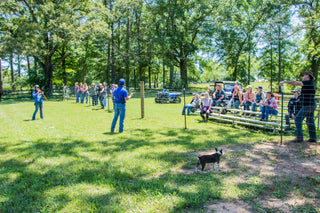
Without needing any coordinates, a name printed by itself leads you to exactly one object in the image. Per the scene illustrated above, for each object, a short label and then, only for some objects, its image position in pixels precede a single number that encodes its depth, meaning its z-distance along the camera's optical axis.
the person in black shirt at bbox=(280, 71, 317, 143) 6.01
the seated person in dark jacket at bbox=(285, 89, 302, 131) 6.76
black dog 4.18
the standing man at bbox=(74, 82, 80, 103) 20.34
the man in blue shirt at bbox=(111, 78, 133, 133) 7.58
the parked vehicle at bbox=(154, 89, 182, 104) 19.25
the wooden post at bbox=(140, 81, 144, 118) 10.91
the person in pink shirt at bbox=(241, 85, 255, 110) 10.41
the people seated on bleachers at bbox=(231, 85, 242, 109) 10.91
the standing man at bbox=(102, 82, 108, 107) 16.01
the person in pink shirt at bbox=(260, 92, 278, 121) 8.61
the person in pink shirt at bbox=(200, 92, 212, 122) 9.99
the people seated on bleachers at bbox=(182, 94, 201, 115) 11.97
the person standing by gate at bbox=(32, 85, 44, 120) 10.36
